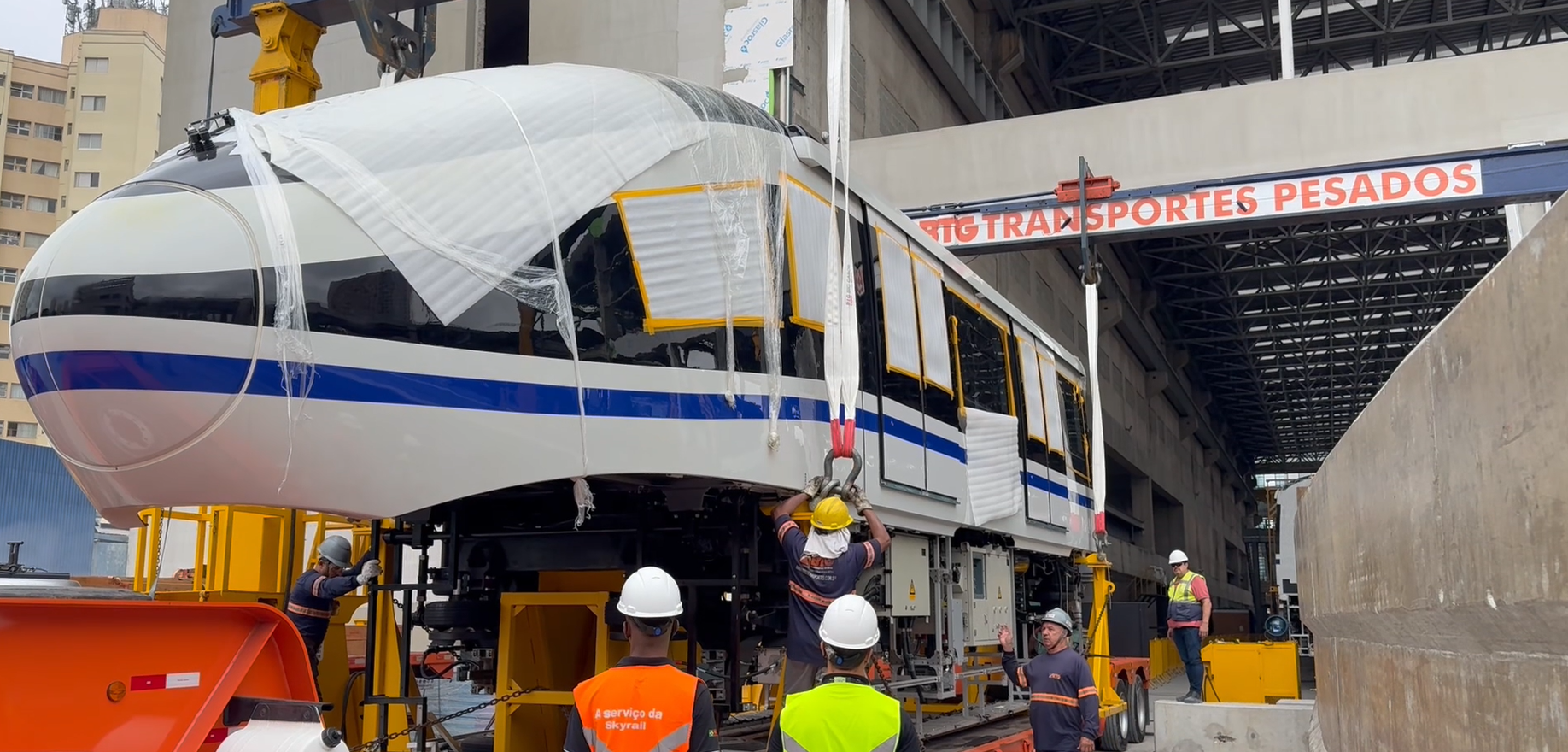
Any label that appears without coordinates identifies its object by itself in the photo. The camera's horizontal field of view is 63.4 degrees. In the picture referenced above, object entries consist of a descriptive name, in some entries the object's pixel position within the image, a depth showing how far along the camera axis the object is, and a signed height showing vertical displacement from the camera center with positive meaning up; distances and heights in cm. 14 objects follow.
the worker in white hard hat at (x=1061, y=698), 689 -59
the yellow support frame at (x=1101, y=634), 1145 -40
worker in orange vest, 376 -34
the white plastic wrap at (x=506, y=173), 507 +175
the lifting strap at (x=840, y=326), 630 +131
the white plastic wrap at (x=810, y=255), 641 +170
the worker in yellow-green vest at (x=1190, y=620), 1300 -32
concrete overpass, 1348 +517
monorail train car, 473 +91
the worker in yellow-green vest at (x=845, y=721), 372 -38
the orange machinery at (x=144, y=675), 364 -26
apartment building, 6438 +2361
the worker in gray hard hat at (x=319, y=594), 768 -2
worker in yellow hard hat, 611 +10
